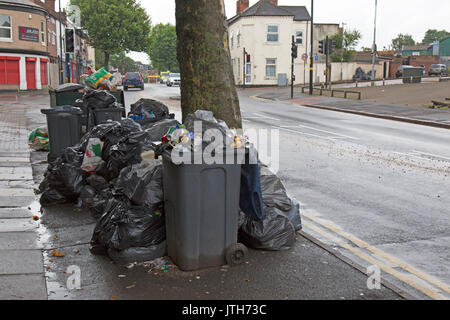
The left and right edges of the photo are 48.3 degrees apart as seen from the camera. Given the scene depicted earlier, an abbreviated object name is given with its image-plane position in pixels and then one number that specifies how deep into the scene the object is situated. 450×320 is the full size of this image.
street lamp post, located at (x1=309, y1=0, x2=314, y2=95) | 33.66
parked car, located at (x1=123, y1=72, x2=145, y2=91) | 44.88
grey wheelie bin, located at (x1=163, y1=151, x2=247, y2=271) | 4.14
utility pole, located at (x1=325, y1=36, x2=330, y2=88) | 38.42
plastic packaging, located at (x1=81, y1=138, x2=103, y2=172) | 6.92
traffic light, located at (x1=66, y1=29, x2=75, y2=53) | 22.61
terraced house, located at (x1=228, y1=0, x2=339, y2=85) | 50.06
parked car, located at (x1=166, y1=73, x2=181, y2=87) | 58.75
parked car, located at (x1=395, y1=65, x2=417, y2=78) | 57.89
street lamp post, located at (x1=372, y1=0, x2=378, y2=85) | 50.66
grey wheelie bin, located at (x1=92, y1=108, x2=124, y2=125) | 9.50
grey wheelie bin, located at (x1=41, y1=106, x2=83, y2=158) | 9.51
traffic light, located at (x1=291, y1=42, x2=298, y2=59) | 35.23
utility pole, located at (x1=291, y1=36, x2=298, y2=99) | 35.23
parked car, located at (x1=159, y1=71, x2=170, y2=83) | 75.81
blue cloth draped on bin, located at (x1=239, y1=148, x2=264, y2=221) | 4.41
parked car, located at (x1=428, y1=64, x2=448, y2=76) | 57.95
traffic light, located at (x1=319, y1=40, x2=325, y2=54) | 37.37
